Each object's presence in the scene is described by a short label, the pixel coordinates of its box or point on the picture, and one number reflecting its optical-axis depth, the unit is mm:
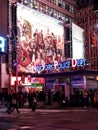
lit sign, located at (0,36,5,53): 23000
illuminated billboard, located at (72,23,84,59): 49763
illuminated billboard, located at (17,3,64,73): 40965
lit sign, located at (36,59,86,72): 29924
